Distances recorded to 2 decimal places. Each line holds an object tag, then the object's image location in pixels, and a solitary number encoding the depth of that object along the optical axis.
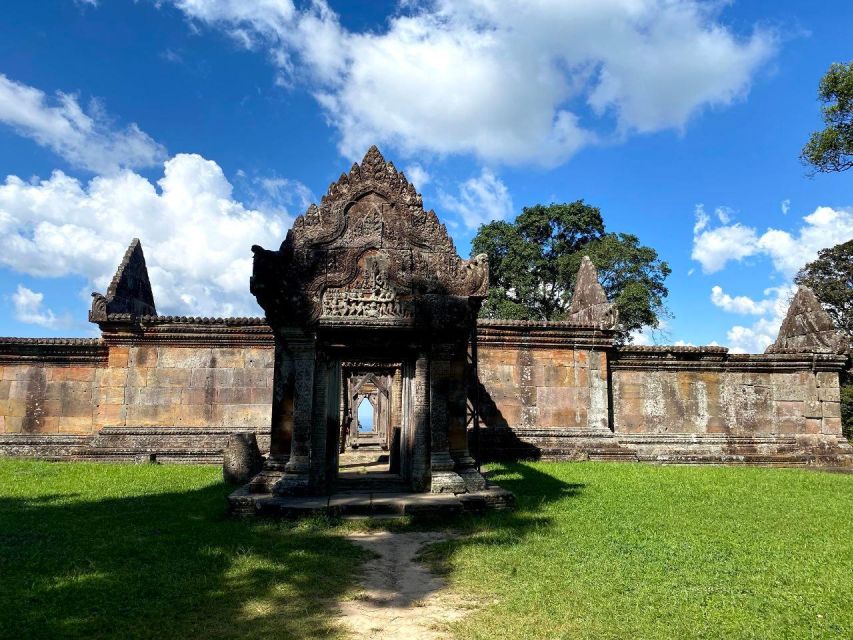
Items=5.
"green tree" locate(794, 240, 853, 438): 24.50
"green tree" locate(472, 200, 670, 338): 29.48
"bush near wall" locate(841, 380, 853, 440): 21.73
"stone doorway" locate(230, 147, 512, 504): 7.61
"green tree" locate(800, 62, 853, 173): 13.50
